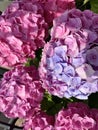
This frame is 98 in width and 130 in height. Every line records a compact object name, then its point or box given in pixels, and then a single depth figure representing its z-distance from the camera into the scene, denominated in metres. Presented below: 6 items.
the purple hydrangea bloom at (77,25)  0.79
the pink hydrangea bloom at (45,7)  0.91
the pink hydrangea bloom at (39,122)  0.85
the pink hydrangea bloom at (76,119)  0.82
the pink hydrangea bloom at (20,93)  0.87
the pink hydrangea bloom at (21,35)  0.88
